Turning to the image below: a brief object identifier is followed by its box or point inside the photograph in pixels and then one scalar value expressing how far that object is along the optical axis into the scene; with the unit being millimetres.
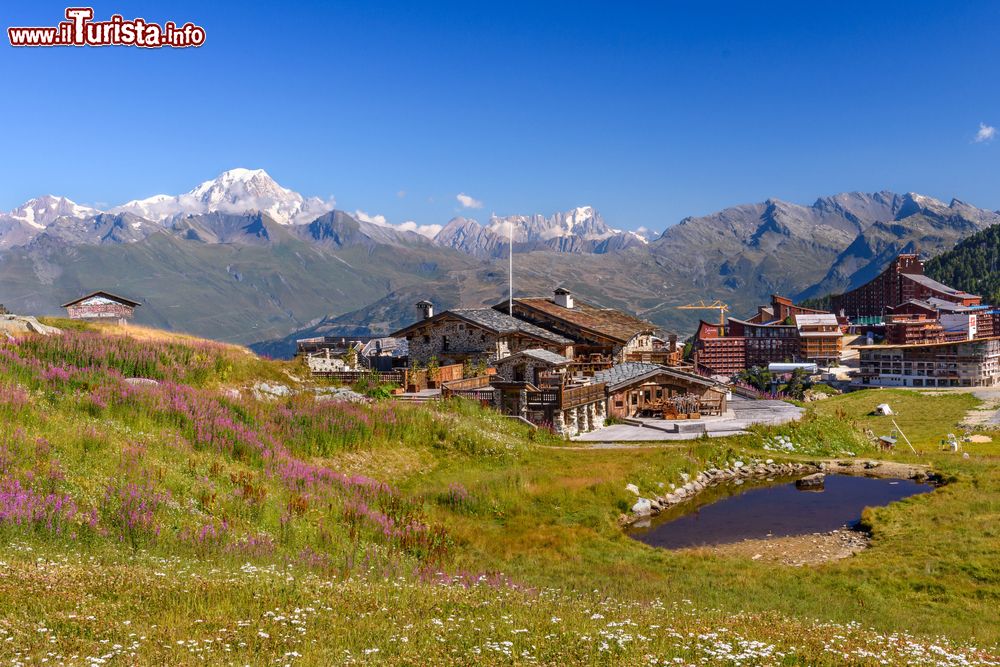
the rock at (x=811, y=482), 35594
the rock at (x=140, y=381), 26459
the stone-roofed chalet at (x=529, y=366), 51719
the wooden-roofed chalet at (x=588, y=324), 64938
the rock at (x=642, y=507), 29750
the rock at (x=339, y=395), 35612
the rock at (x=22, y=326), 32281
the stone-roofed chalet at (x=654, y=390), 51872
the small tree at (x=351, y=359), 63369
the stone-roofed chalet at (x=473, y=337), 61406
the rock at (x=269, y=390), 34300
